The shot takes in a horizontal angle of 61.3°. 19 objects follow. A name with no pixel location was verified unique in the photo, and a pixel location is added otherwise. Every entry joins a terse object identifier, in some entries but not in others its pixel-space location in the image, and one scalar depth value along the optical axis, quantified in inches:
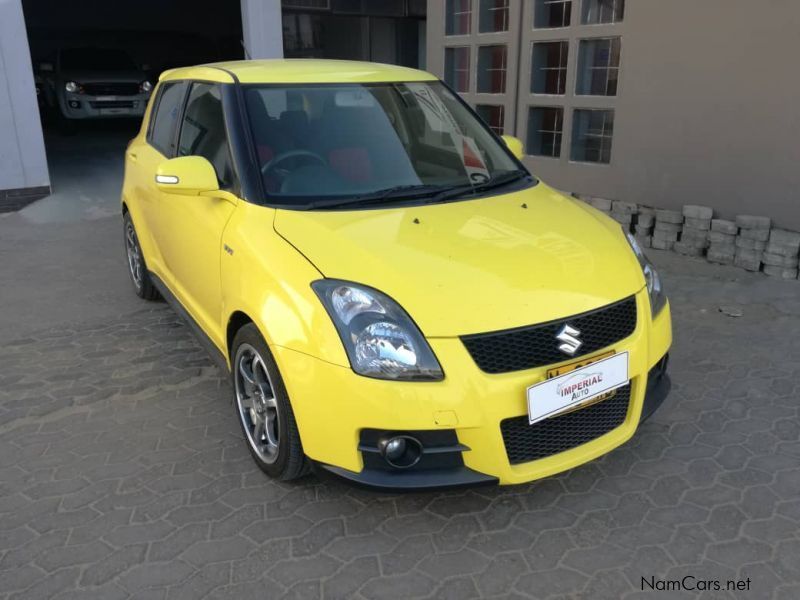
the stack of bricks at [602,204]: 273.4
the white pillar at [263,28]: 376.2
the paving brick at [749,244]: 226.8
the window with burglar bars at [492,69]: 312.0
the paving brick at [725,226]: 232.2
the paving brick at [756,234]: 225.6
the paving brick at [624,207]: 262.7
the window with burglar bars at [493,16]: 307.0
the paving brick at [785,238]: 218.8
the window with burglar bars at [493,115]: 317.7
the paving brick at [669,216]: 247.1
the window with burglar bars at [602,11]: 265.4
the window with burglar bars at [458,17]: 324.5
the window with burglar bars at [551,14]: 281.4
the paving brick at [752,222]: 224.8
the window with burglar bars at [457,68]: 330.3
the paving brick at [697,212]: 239.9
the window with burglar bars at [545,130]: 295.1
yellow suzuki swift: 95.9
